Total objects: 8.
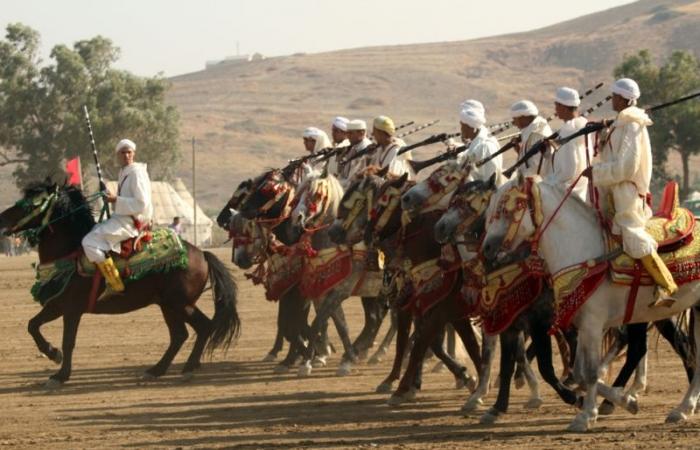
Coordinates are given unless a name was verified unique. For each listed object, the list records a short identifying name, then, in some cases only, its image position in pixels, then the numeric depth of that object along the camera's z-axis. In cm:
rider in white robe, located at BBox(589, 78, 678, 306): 1254
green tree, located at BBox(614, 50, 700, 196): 6325
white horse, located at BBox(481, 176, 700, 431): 1262
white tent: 6625
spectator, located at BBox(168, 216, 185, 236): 5433
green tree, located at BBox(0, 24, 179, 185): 7106
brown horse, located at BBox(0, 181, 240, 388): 1772
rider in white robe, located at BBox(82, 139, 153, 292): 1739
